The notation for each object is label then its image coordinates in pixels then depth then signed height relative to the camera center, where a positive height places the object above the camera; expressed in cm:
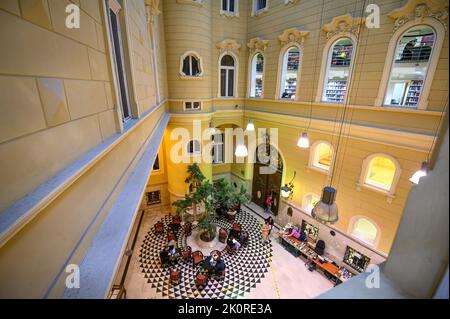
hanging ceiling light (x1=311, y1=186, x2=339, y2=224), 357 -190
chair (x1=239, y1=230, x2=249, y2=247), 878 -595
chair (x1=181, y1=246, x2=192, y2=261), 796 -600
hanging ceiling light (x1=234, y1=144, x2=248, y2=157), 562 -152
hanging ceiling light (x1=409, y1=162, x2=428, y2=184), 351 -137
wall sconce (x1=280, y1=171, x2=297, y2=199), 888 -401
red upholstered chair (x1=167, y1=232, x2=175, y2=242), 870 -593
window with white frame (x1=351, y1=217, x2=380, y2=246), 716 -459
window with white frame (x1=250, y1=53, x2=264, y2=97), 1012 +81
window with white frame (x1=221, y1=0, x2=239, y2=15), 986 +390
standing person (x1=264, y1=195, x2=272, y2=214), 1084 -567
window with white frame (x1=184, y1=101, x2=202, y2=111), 955 -65
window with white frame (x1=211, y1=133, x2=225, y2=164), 1214 -328
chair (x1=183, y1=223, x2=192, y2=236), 934 -595
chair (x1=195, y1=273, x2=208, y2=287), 686 -599
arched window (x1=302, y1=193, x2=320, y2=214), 855 -436
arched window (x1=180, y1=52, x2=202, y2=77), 910 +107
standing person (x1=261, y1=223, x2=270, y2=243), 912 -591
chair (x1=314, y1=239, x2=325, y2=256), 806 -574
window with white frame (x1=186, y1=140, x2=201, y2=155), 991 -259
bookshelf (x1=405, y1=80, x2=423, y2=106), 775 +14
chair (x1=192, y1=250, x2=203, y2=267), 771 -599
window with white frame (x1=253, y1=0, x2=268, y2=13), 916 +377
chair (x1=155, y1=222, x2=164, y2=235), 951 -607
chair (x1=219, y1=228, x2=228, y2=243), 897 -597
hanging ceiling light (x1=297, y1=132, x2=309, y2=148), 570 -128
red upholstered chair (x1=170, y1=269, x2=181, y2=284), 695 -596
